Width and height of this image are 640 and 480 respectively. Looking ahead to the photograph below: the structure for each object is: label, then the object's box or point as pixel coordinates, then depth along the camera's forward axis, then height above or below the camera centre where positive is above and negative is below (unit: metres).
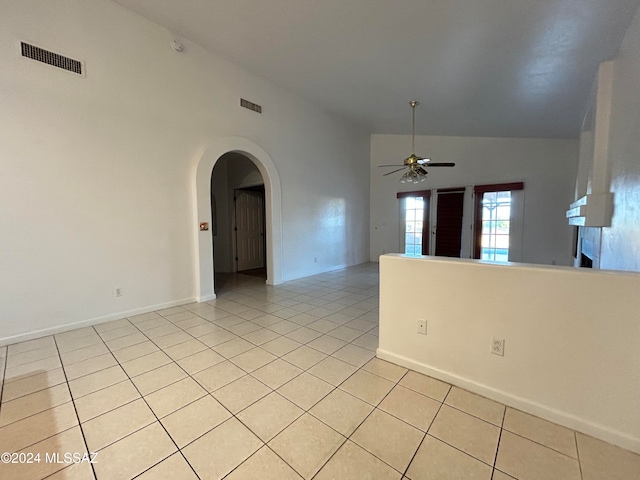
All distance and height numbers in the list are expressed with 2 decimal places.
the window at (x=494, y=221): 5.90 +0.00
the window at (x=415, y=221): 6.91 -0.01
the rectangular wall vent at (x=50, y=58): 2.60 +1.67
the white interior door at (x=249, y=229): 6.55 -0.23
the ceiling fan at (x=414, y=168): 4.05 +0.83
